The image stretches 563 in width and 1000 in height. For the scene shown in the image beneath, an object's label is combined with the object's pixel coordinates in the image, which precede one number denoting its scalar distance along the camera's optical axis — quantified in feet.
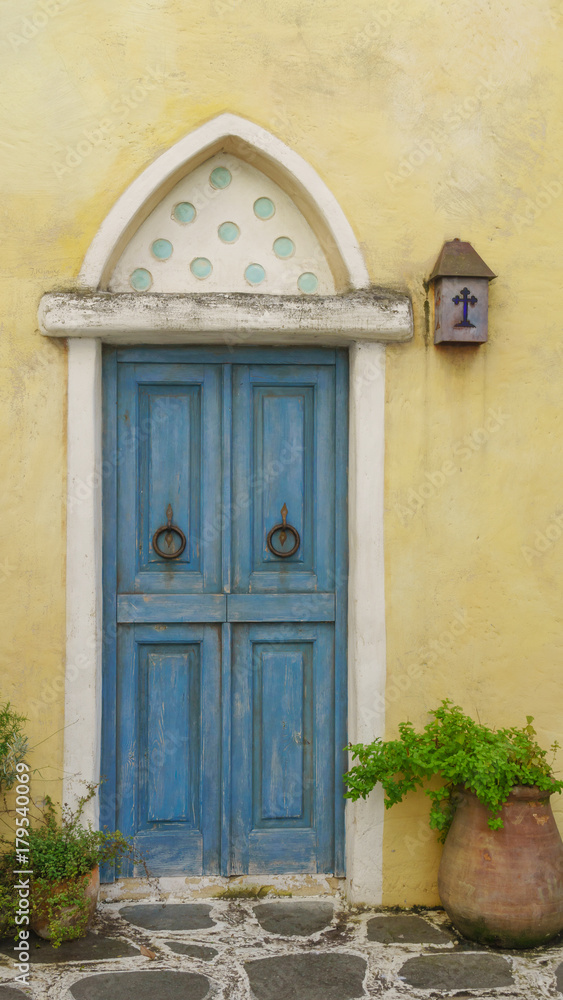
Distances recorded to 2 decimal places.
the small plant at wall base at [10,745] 10.83
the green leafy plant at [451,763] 10.44
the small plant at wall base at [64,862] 10.27
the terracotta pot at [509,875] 10.33
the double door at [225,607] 12.00
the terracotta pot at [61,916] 10.30
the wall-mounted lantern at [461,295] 11.55
